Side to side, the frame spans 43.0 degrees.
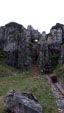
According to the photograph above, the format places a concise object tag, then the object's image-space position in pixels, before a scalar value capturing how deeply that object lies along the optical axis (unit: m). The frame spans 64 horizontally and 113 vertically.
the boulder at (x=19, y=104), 6.99
